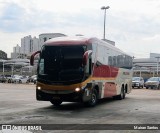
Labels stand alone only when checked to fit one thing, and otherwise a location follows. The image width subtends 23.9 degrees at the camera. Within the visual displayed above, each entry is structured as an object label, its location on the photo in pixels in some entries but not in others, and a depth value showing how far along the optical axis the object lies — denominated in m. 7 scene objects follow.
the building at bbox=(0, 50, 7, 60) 153.32
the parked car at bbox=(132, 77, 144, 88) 50.44
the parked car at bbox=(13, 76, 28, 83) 69.94
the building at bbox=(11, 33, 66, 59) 152.62
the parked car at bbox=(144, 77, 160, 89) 47.94
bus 16.69
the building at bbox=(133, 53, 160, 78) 83.20
